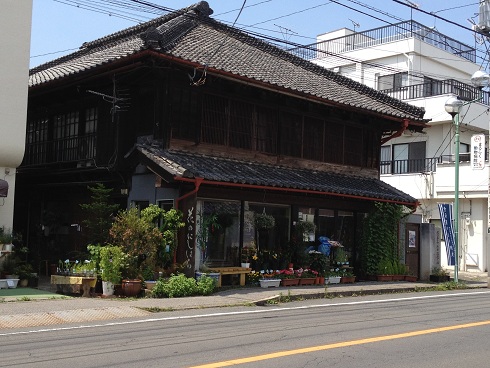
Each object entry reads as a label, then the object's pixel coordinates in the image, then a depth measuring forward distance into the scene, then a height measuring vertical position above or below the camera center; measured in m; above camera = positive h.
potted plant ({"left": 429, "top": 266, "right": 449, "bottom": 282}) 22.75 -1.58
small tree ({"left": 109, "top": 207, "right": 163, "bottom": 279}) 15.17 -0.35
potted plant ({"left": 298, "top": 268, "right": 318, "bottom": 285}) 18.42 -1.43
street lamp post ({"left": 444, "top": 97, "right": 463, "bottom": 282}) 21.08 +3.16
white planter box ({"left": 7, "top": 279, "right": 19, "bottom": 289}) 15.47 -1.58
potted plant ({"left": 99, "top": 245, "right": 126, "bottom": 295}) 14.73 -1.03
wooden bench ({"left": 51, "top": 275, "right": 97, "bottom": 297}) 14.74 -1.45
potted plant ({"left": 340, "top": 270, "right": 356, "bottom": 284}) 20.00 -1.57
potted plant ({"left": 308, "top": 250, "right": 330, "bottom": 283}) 19.23 -1.00
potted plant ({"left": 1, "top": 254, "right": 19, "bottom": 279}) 15.73 -1.17
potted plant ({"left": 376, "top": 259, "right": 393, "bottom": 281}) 21.14 -1.37
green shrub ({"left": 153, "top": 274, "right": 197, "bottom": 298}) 14.70 -1.51
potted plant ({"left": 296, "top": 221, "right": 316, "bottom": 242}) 19.42 +0.09
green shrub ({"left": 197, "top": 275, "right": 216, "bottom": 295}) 15.28 -1.49
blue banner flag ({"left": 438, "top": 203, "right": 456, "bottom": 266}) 22.70 +0.28
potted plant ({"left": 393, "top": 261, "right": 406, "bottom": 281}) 21.64 -1.40
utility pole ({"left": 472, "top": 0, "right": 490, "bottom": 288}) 22.73 +8.55
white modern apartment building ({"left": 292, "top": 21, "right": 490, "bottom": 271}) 29.17 +6.70
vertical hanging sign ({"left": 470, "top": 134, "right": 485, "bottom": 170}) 27.32 +3.99
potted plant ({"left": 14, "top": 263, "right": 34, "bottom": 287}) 15.98 -1.38
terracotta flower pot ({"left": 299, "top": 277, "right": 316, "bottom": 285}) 18.42 -1.57
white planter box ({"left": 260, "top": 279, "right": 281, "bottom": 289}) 17.41 -1.58
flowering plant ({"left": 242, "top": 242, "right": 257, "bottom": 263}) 17.89 -0.72
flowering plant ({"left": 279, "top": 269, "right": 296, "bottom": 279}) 17.95 -1.34
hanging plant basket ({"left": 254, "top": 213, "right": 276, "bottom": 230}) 18.34 +0.30
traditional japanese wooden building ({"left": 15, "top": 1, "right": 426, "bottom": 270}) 16.81 +3.01
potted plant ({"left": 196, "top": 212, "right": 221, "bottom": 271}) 16.55 +0.00
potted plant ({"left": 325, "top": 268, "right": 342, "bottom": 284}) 19.44 -1.49
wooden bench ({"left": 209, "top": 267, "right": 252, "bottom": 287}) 16.73 -1.22
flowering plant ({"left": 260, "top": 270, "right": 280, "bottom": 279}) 17.70 -1.34
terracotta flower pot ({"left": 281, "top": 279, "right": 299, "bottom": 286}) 17.89 -1.58
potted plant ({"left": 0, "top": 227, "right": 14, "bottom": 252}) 15.94 -0.48
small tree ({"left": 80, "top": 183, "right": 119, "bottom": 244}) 16.95 +0.30
